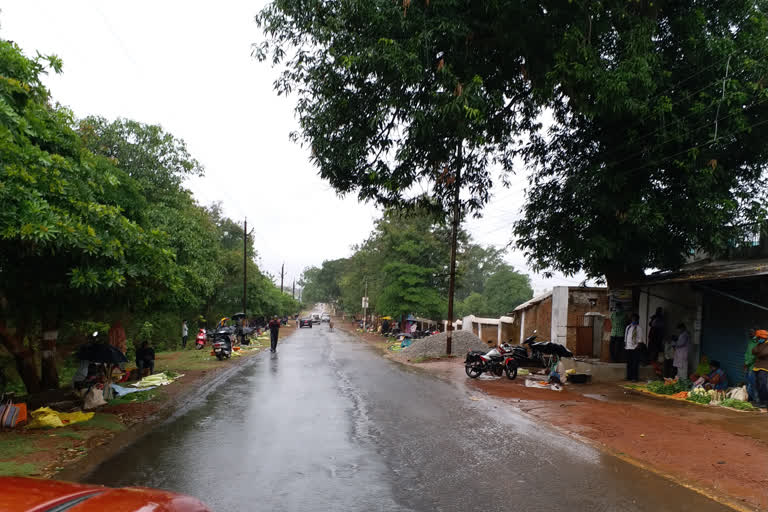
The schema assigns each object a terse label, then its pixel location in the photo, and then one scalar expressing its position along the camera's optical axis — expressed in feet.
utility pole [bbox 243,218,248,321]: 130.75
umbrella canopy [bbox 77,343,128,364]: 35.40
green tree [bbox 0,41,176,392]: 22.74
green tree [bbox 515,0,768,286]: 37.65
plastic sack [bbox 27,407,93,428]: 28.50
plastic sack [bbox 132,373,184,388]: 46.73
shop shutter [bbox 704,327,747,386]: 41.47
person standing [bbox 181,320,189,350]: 107.24
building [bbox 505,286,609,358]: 67.31
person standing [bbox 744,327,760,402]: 36.22
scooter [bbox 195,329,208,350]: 98.63
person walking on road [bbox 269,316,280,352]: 90.68
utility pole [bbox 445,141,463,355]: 73.92
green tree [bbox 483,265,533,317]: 265.75
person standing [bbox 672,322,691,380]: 45.16
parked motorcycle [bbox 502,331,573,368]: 53.31
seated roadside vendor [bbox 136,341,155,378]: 52.31
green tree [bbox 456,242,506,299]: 334.85
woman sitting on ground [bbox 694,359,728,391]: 40.83
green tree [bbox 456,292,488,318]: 265.34
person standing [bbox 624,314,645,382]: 49.34
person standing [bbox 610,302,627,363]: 53.88
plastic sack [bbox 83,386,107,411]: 34.16
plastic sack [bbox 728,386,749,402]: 37.59
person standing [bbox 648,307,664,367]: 49.62
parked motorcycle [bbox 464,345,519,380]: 55.57
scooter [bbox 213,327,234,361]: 76.02
